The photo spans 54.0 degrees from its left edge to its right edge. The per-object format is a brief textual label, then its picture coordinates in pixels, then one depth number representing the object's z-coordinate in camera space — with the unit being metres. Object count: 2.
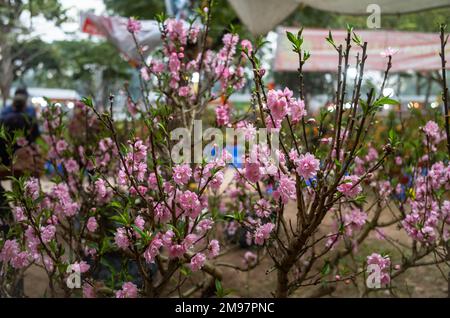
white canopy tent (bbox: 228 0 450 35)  3.97
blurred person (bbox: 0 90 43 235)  2.84
